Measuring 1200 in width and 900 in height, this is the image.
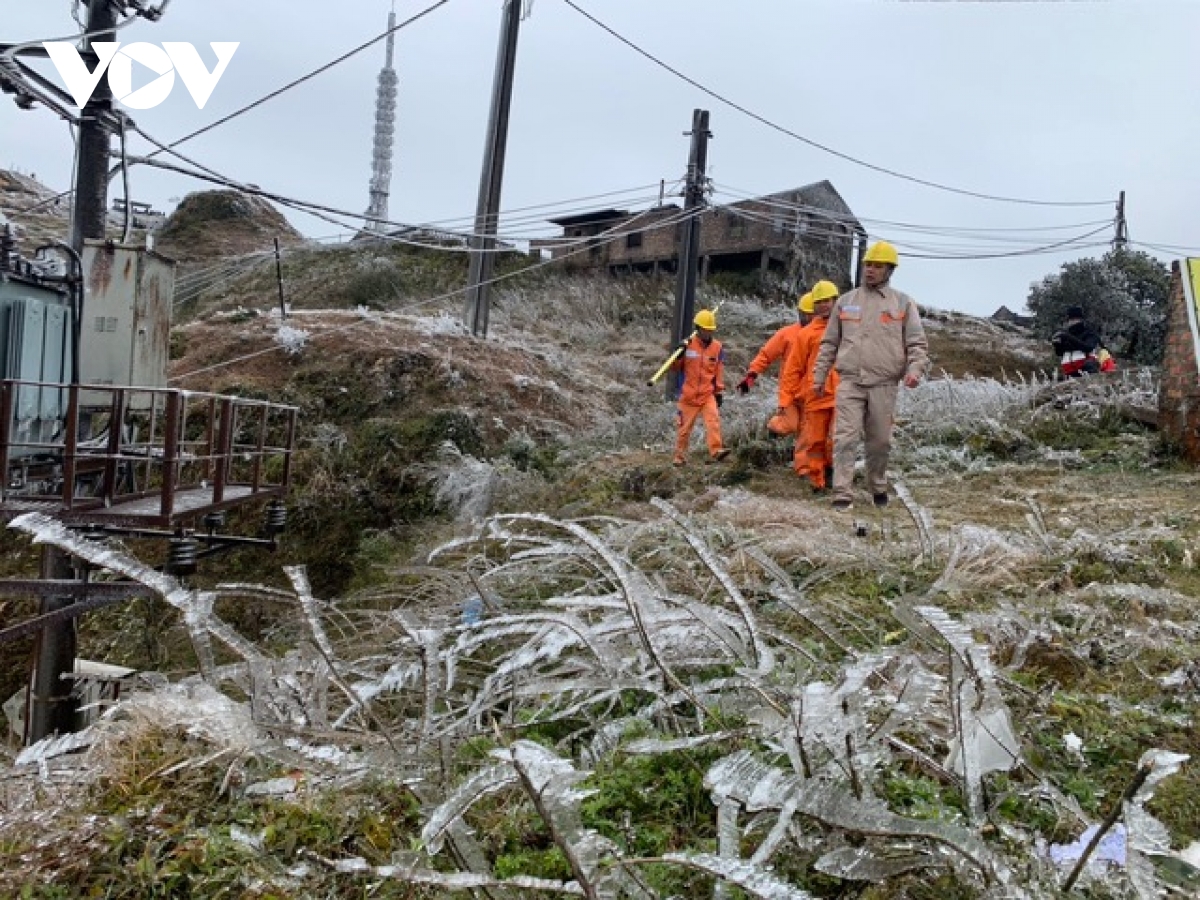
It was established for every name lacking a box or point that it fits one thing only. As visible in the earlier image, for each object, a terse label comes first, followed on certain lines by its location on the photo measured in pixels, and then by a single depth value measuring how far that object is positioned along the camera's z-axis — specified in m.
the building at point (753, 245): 29.83
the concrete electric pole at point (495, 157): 15.09
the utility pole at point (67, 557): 7.28
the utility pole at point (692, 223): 13.46
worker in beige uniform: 7.00
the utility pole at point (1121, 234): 25.88
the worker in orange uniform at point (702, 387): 9.34
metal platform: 5.48
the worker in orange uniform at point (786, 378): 8.28
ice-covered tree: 22.33
